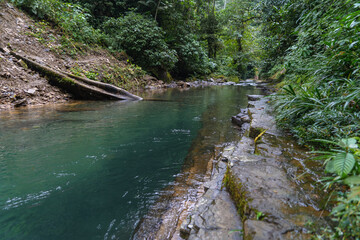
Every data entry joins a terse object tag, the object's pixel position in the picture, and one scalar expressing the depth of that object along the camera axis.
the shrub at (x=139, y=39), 12.41
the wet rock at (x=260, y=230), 0.98
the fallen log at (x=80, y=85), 6.59
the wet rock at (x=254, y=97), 6.26
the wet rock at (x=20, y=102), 5.43
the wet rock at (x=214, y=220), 1.17
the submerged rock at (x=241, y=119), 4.40
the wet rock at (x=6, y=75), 5.69
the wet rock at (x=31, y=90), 5.96
